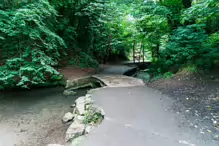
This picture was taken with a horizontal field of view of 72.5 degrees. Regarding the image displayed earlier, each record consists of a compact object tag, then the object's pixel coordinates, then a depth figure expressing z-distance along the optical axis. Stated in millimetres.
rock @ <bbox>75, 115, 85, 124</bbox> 3661
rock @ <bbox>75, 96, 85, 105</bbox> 4758
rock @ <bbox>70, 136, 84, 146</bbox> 2633
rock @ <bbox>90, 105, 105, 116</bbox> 3602
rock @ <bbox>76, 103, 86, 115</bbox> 4112
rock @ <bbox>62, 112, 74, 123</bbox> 4350
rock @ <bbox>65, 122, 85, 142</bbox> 3025
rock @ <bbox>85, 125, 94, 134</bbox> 2997
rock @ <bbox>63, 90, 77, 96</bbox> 6655
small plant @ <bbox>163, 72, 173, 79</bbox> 6727
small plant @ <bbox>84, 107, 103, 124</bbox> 3492
